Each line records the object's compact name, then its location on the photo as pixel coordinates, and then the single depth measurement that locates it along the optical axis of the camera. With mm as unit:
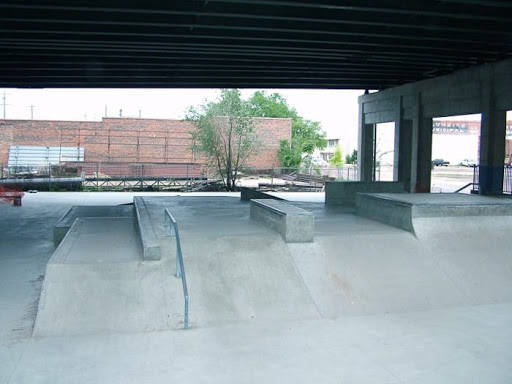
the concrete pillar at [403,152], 25516
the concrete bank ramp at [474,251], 8141
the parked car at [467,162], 68594
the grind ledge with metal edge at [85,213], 11250
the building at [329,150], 115069
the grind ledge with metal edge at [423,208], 9492
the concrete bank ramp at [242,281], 6992
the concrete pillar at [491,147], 18672
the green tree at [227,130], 34969
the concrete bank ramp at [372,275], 7434
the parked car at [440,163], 67494
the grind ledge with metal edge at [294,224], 8531
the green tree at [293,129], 49250
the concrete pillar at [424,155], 23391
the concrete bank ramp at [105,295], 6477
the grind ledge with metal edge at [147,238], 7758
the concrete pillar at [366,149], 28703
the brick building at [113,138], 45781
